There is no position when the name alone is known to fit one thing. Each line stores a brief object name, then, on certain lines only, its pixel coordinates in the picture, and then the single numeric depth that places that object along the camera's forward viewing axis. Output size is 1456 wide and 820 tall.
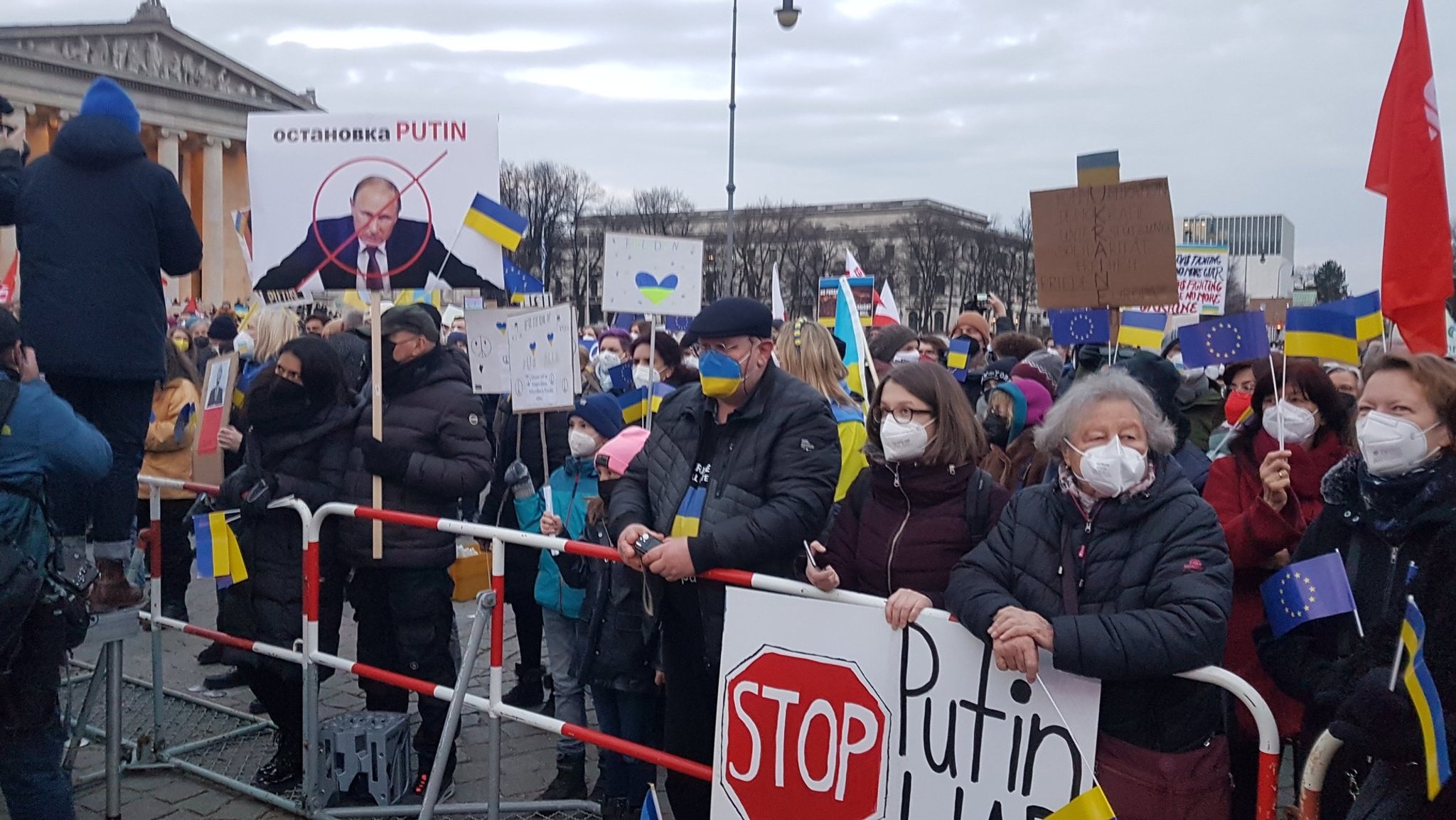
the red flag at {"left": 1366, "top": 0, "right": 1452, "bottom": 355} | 3.95
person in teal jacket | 5.09
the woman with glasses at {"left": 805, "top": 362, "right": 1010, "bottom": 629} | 3.68
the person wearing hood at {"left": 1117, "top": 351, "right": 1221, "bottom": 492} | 4.41
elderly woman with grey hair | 2.90
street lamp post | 25.25
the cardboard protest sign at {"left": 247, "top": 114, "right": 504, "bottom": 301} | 5.46
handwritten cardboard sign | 5.28
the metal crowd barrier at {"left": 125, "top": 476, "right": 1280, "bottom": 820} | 2.84
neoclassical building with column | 56.06
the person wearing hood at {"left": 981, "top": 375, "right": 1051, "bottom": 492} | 5.27
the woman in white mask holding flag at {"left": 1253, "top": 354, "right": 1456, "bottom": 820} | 2.66
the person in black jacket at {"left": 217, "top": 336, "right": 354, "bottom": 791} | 5.26
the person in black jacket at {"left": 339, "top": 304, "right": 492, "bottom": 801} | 5.15
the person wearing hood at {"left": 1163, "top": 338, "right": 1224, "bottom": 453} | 6.86
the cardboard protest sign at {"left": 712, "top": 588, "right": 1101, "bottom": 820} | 3.09
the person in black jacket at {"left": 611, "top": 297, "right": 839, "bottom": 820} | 3.89
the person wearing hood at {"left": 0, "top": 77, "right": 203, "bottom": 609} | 4.36
